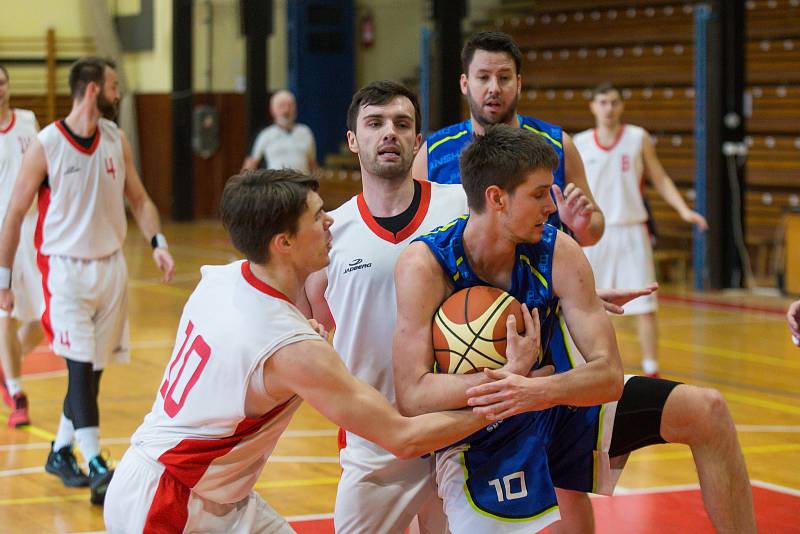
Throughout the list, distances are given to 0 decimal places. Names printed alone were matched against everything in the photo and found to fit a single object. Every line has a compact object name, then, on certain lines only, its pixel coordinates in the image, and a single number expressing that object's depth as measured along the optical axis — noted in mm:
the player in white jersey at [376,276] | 7625
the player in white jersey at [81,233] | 11554
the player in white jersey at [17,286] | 14252
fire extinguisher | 41064
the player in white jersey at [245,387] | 6208
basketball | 6703
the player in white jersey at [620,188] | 17346
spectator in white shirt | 25379
